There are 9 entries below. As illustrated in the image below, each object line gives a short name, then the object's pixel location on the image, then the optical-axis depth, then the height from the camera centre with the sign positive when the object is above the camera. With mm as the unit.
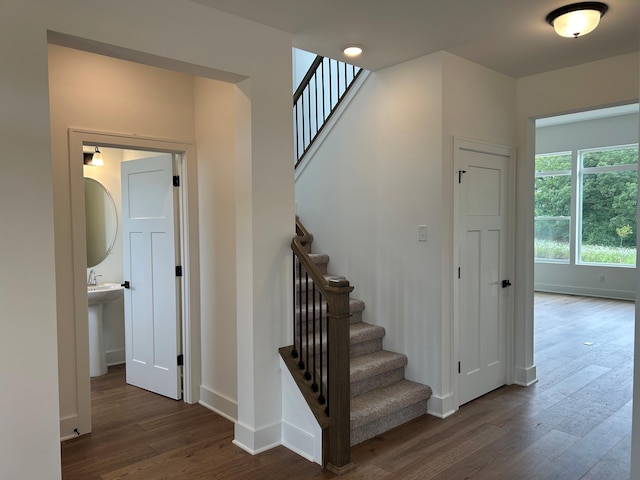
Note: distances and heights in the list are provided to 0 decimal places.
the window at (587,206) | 8312 +249
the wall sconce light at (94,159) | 4766 +668
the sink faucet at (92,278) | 4809 -556
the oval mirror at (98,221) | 4859 +31
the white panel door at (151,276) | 3916 -458
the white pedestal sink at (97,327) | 4488 -998
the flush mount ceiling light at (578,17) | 2666 +1171
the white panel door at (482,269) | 3732 -405
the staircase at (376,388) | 3178 -1266
